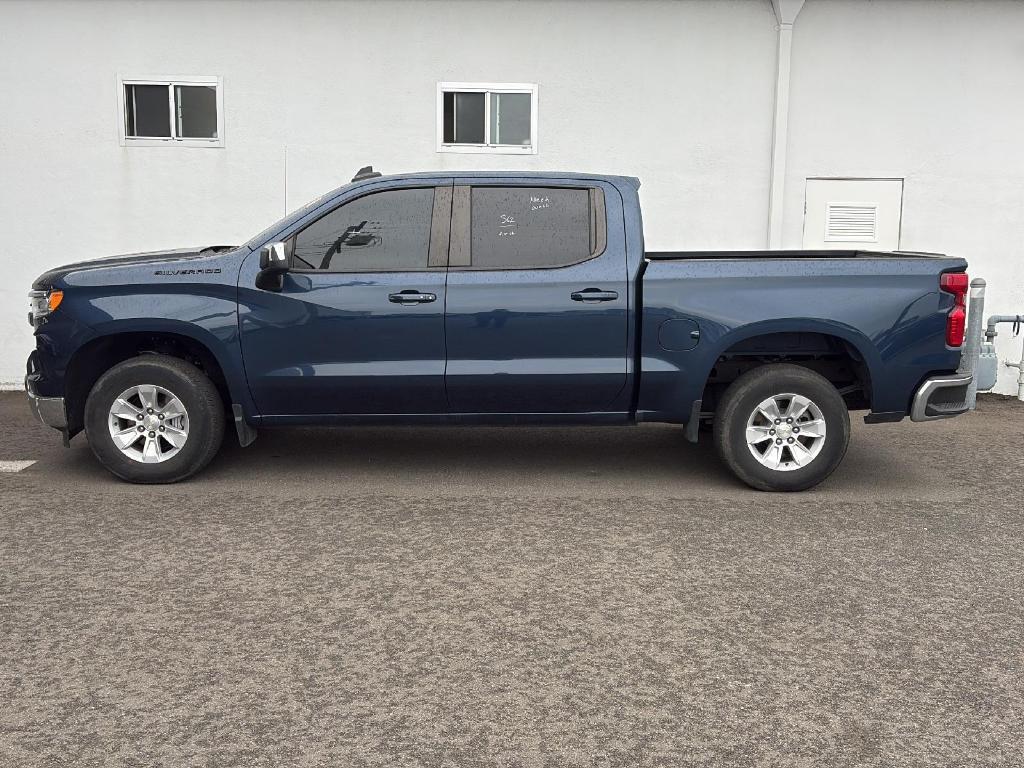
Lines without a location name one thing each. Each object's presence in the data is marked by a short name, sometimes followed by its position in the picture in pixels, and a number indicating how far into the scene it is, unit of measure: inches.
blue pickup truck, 251.9
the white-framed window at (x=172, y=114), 392.8
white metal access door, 400.2
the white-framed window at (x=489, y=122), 394.9
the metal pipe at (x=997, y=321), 358.1
